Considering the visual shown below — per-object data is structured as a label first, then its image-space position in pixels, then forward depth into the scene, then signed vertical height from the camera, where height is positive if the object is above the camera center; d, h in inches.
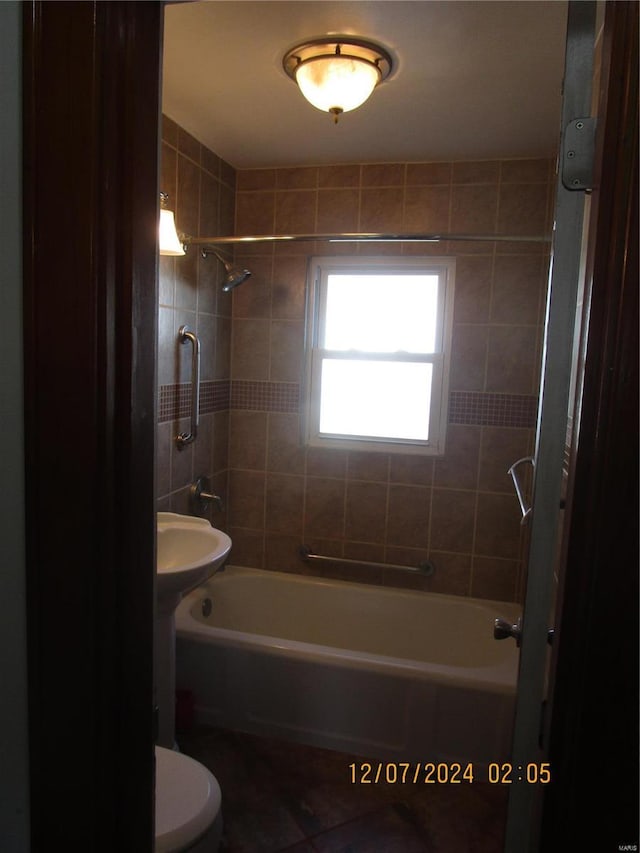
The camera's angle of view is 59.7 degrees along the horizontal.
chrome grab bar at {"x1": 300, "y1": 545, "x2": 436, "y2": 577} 110.0 -37.9
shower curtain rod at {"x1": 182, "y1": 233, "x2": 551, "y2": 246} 88.9 +22.3
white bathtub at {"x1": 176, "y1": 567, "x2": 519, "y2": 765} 82.3 -49.1
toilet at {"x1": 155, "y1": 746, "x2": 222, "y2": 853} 52.4 -43.5
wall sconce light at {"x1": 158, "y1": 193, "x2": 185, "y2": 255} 76.9 +18.0
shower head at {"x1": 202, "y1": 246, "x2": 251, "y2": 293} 98.2 +16.5
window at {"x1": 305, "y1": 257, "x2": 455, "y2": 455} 108.1 +4.4
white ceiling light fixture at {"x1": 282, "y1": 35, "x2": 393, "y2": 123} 66.6 +37.2
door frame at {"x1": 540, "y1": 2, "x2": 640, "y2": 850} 22.5 -6.2
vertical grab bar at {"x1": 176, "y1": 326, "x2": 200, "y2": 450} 94.6 -2.8
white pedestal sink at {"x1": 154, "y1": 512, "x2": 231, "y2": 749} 67.3 -26.3
